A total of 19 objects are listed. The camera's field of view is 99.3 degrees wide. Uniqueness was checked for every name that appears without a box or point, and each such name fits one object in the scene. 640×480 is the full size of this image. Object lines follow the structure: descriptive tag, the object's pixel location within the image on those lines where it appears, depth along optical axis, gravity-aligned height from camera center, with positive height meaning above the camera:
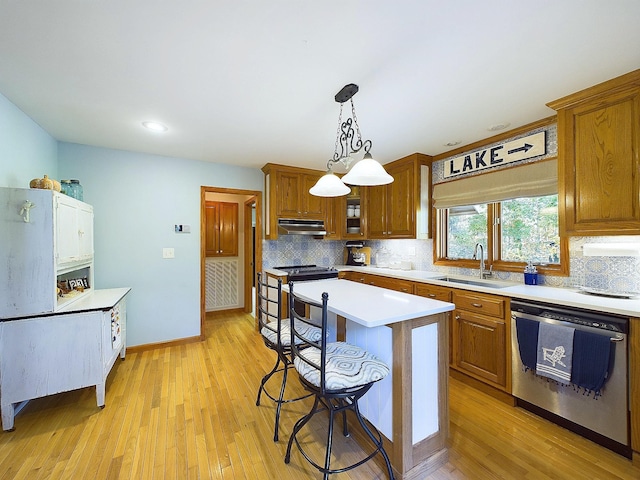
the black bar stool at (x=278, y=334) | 1.76 -0.65
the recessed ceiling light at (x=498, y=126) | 2.49 +1.05
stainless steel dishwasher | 1.61 -1.03
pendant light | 1.76 +0.45
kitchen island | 1.46 -0.79
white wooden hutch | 1.86 -0.54
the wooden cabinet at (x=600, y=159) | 1.79 +0.57
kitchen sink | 2.49 -0.43
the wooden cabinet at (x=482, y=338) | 2.19 -0.86
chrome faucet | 2.81 -0.29
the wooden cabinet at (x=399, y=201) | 3.38 +0.52
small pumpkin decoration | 2.06 +0.44
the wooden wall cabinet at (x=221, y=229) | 4.89 +0.21
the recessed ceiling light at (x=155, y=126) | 2.46 +1.06
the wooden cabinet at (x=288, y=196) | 3.71 +0.63
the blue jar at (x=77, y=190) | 2.56 +0.50
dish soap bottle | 2.46 -0.33
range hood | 3.76 +0.19
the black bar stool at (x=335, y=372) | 1.32 -0.68
